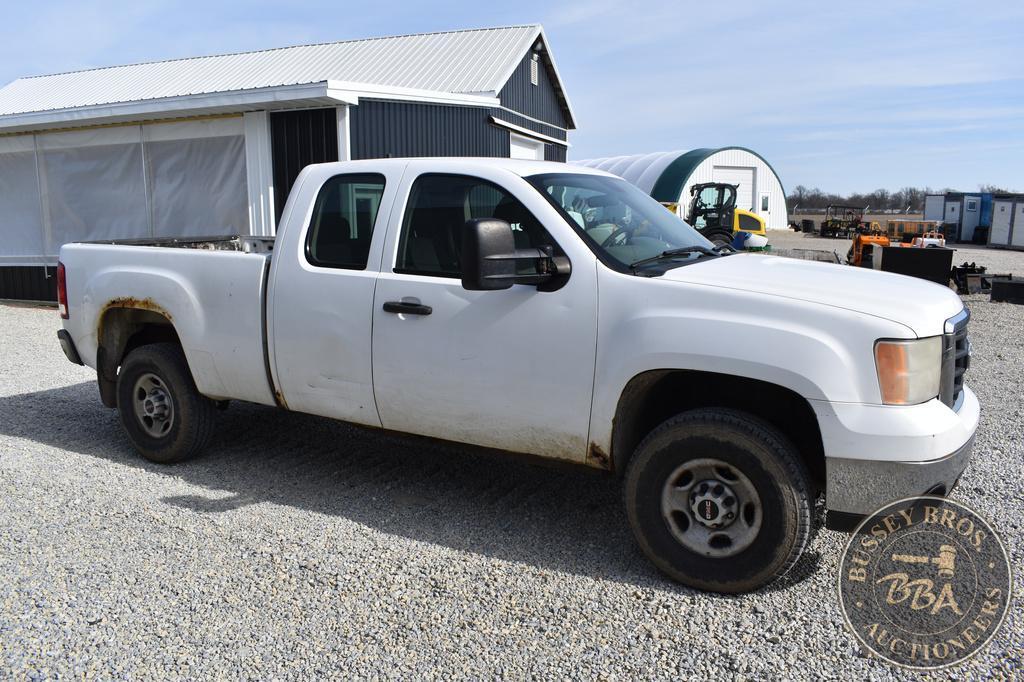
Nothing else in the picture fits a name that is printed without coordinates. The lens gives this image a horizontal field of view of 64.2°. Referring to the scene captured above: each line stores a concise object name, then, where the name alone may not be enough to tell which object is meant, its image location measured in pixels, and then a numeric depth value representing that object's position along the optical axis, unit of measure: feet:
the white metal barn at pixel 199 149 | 40.16
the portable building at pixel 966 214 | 141.08
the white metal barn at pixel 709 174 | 123.54
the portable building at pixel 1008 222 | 123.54
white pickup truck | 11.09
